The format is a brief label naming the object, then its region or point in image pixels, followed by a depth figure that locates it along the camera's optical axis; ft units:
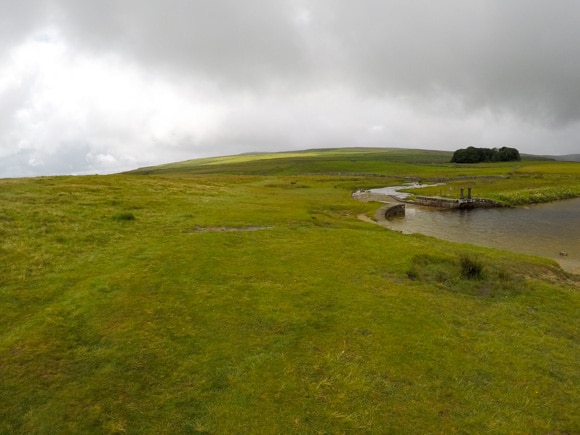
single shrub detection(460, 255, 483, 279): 67.82
